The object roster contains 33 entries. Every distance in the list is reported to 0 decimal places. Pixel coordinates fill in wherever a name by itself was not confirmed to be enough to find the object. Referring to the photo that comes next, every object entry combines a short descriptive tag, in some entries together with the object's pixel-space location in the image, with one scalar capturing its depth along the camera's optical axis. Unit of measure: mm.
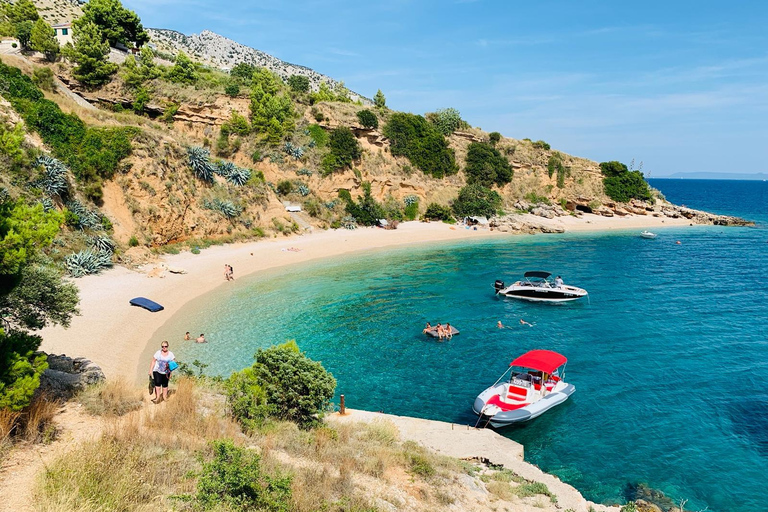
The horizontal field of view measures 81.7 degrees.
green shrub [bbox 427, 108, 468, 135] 67500
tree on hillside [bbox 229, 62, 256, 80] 57188
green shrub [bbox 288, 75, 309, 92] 64938
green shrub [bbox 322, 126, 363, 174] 52312
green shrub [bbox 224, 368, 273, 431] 10508
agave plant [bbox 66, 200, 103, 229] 27484
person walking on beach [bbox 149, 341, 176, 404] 11398
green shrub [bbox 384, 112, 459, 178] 60719
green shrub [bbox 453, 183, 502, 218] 60125
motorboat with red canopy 14680
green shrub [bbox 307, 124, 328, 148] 53134
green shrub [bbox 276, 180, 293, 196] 48625
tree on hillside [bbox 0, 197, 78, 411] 7609
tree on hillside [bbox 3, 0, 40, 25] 55625
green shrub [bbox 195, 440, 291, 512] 6570
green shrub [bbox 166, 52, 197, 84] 50297
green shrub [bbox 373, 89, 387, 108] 66938
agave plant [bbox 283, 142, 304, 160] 50750
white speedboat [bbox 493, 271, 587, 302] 28734
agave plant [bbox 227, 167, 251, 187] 41312
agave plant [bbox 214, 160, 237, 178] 40938
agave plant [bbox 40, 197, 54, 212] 25459
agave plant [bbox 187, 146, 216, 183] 37094
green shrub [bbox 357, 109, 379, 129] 57031
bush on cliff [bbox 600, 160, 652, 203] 74875
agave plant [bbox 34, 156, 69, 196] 26422
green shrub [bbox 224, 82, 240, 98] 49875
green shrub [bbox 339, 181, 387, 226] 51156
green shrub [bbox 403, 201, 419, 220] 56416
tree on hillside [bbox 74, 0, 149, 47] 49875
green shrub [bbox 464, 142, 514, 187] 65875
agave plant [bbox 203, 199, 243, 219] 37281
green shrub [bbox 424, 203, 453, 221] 57469
